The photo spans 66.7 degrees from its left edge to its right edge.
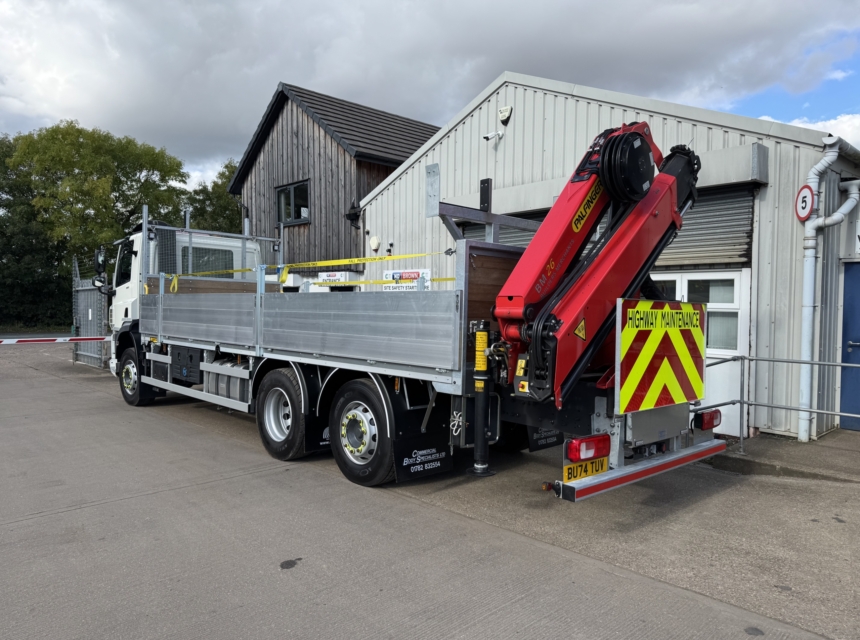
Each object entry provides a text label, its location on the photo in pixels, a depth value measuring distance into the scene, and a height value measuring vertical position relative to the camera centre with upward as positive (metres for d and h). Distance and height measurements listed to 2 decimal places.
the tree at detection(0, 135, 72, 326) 32.44 +2.03
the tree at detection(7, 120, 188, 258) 30.02 +6.11
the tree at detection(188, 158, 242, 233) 43.50 +6.73
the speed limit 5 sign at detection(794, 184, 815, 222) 7.27 +1.25
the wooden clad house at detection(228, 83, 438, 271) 15.20 +3.54
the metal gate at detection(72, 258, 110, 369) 16.25 -0.41
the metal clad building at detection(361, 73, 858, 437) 7.58 +1.09
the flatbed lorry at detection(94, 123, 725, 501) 4.64 -0.35
